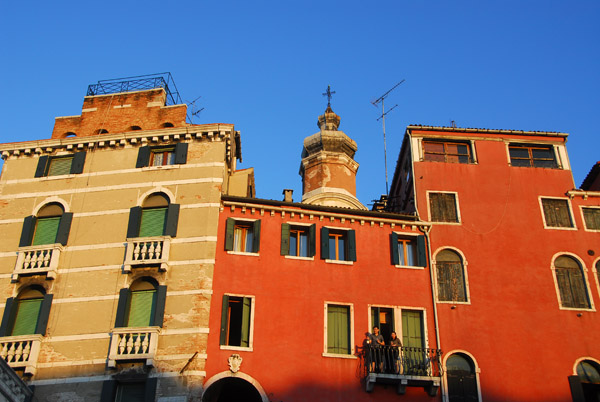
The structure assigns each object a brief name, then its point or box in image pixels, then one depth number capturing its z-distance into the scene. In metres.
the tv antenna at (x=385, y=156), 36.70
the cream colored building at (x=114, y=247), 23.03
